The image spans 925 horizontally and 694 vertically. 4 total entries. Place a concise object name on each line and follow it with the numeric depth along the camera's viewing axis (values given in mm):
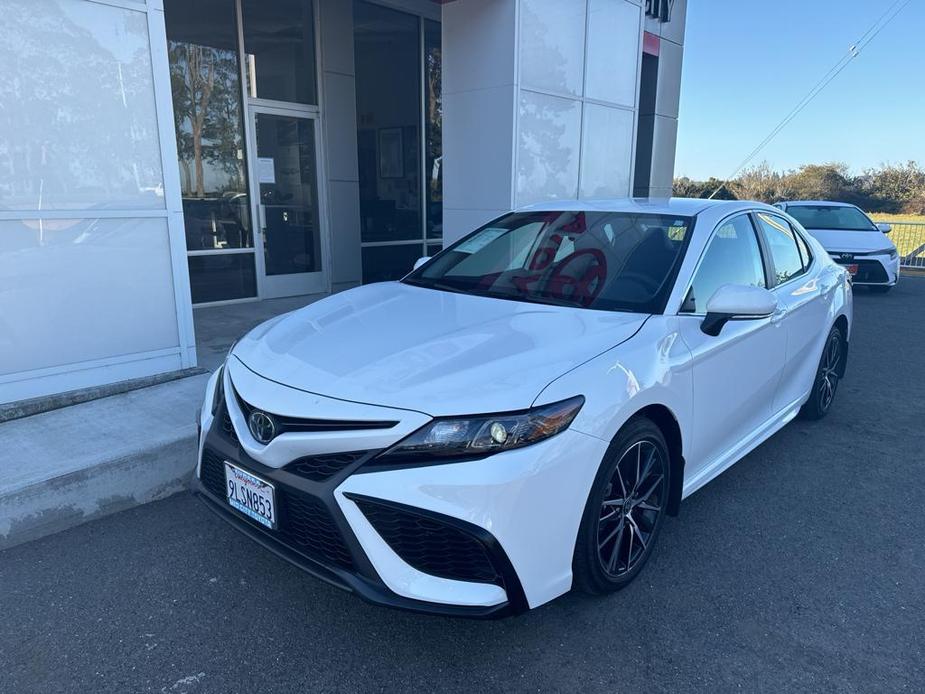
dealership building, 4129
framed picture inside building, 9508
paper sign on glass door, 8039
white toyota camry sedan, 2135
